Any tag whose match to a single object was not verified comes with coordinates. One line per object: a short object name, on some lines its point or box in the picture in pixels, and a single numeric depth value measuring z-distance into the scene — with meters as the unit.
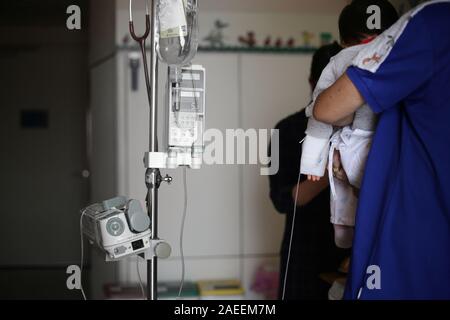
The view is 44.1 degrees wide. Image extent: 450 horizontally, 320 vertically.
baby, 1.11
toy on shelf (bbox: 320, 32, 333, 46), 2.50
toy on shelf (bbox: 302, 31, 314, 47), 2.58
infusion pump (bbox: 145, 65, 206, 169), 1.17
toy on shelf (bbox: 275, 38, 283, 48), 2.57
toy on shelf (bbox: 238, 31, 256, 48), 2.55
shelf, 2.52
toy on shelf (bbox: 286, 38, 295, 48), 2.56
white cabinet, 2.46
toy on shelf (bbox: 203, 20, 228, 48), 2.51
